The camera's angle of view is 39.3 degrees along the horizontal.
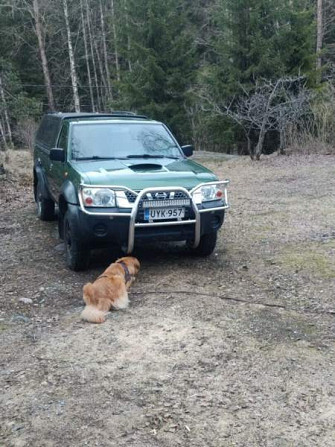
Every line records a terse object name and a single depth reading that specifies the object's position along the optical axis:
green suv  4.97
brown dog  4.22
